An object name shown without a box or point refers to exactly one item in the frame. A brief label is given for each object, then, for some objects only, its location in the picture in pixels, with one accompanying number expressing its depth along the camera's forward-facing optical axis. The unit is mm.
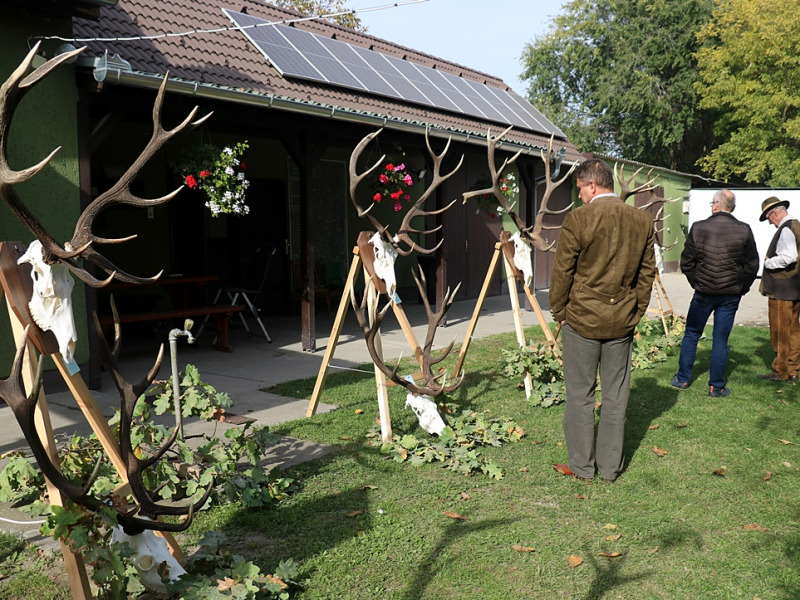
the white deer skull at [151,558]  2834
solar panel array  11258
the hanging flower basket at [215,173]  7738
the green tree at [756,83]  27750
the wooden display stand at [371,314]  5366
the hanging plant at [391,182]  9609
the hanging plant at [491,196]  10523
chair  11823
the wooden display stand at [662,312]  10242
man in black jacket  6750
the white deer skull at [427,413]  5320
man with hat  7316
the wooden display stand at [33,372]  2777
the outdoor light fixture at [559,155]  13166
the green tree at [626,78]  34219
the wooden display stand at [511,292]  6844
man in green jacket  4695
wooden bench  8148
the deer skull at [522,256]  7094
